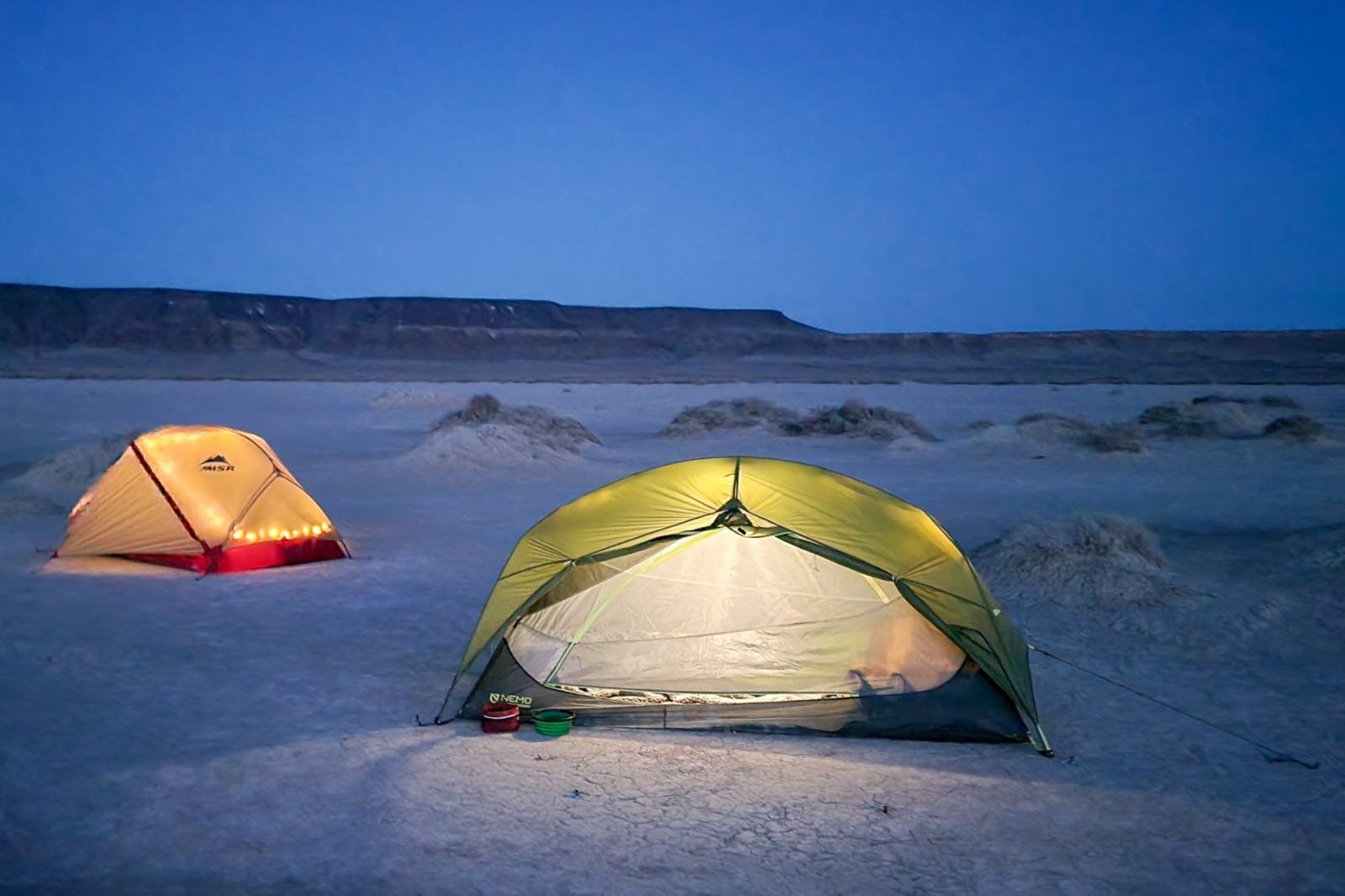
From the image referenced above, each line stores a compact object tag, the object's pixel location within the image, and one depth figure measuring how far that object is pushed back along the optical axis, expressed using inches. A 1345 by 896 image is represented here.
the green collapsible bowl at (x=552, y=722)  251.3
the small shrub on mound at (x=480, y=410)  1055.6
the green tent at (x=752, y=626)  259.0
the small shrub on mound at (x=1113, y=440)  924.6
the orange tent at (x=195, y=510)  417.7
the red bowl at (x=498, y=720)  251.9
